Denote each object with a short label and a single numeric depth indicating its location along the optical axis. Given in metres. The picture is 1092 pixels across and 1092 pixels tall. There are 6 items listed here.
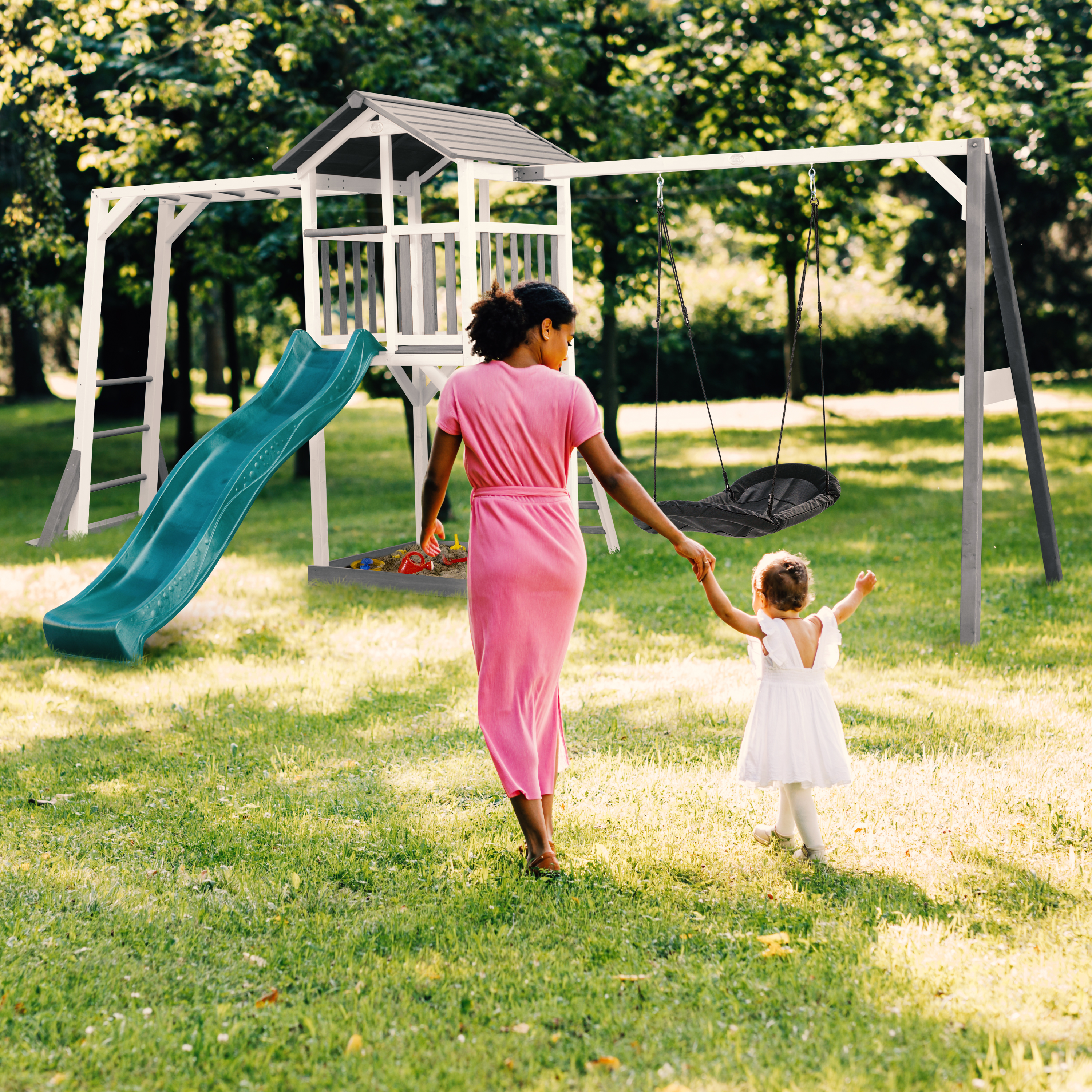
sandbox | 9.23
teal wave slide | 7.10
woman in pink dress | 4.21
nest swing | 6.68
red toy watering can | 9.65
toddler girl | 4.28
